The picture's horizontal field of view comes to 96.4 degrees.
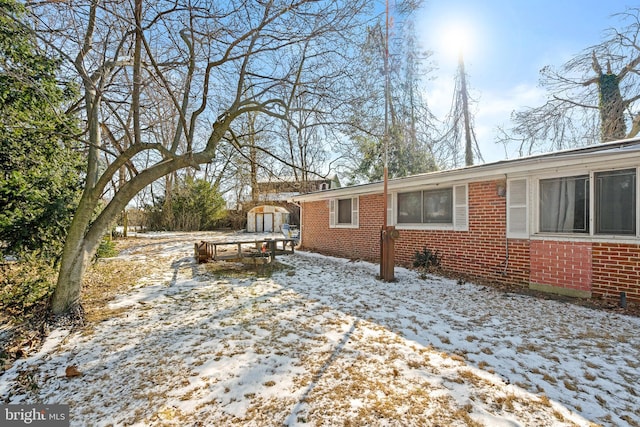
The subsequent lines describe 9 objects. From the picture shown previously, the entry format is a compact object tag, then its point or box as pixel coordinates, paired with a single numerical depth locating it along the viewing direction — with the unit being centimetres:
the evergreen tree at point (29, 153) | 409
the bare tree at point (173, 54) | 410
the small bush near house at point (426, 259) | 743
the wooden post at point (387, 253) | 656
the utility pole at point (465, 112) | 1598
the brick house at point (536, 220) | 470
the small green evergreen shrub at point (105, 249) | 689
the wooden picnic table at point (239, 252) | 834
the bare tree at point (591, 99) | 1088
